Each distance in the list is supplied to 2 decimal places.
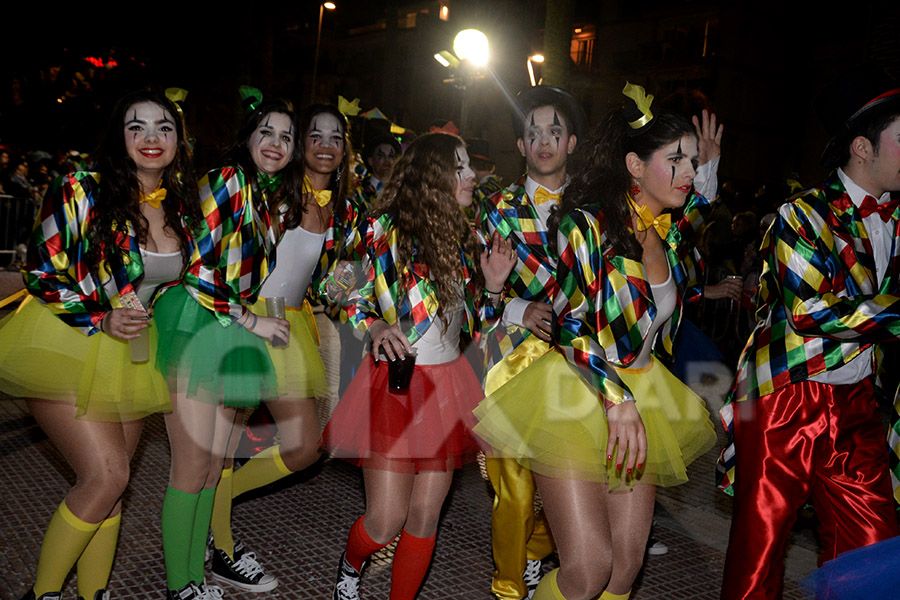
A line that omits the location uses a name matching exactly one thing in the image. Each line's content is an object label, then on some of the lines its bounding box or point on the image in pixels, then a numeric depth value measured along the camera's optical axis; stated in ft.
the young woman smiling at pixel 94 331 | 9.99
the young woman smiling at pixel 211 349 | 11.02
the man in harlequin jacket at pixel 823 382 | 9.69
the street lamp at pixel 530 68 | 45.32
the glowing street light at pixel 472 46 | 37.22
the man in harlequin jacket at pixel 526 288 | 12.11
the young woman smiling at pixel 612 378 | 8.63
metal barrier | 47.47
